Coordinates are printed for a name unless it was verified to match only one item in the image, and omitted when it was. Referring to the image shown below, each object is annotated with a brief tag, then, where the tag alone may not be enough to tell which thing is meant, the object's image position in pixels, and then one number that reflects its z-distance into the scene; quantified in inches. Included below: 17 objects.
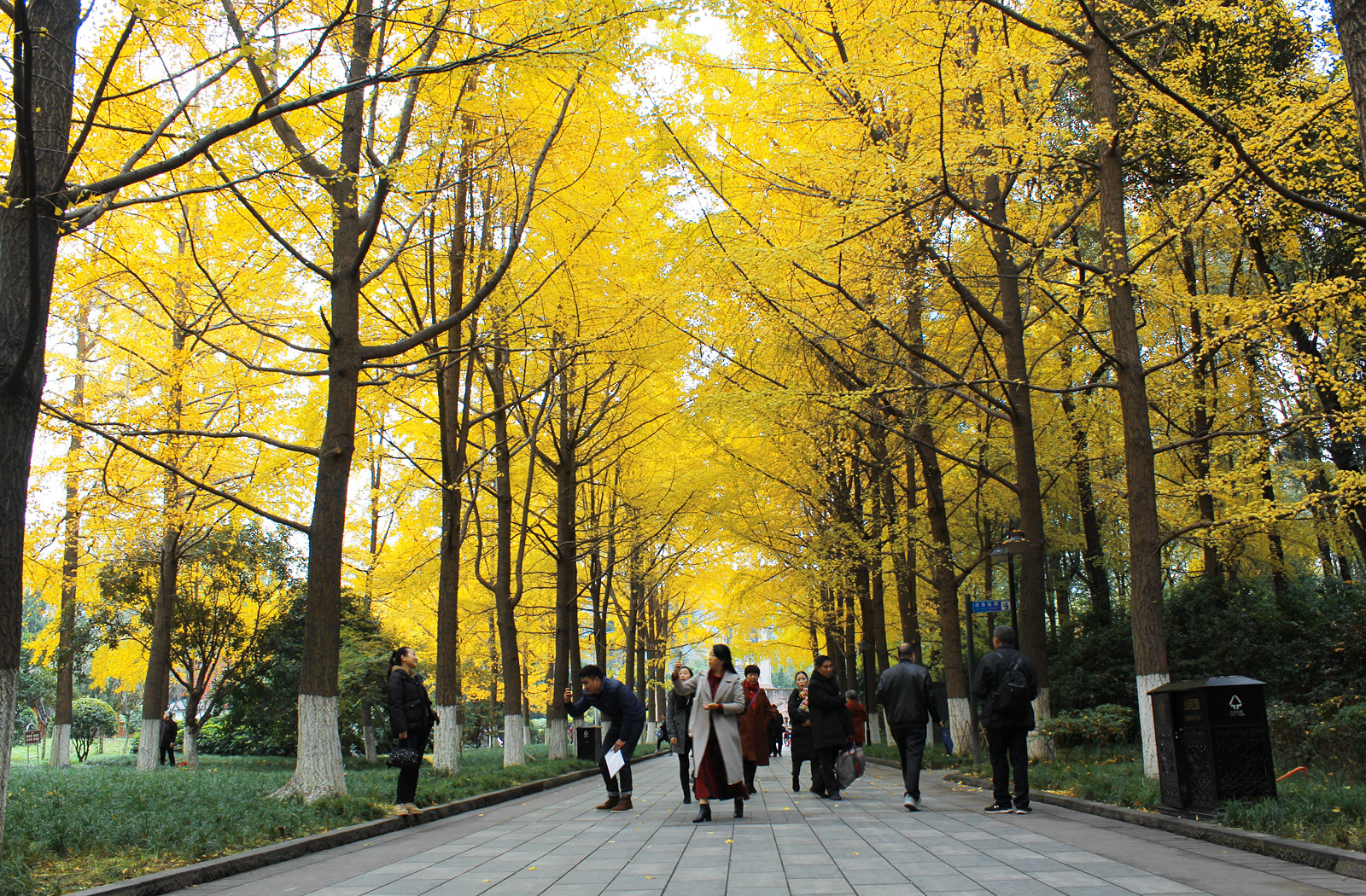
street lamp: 522.3
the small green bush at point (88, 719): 1590.8
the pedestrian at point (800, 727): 523.2
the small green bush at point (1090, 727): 526.9
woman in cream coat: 383.6
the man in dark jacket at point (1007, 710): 366.6
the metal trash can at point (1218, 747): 295.3
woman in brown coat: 470.3
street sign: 575.2
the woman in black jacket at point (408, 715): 382.0
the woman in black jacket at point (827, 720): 465.4
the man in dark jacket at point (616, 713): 417.4
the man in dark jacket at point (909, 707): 392.8
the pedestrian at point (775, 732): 794.4
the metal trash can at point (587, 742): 877.8
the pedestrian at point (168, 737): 928.3
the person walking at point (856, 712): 543.4
